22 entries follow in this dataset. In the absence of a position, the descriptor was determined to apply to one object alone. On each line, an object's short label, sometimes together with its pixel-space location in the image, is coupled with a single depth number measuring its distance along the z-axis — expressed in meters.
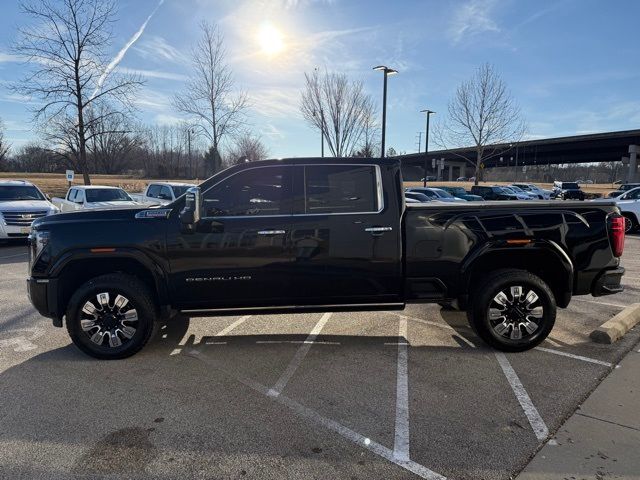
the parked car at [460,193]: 28.20
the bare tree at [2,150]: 66.71
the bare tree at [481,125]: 31.02
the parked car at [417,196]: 21.81
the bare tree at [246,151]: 36.00
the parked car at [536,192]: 37.16
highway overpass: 59.34
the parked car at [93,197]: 14.22
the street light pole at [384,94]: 22.03
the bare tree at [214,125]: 20.20
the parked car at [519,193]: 34.66
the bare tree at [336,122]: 28.75
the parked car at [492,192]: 33.50
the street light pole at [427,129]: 33.34
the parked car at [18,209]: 11.87
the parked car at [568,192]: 36.71
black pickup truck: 4.31
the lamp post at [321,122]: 28.95
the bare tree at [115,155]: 79.31
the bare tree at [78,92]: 18.83
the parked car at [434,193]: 24.37
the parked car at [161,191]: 16.53
